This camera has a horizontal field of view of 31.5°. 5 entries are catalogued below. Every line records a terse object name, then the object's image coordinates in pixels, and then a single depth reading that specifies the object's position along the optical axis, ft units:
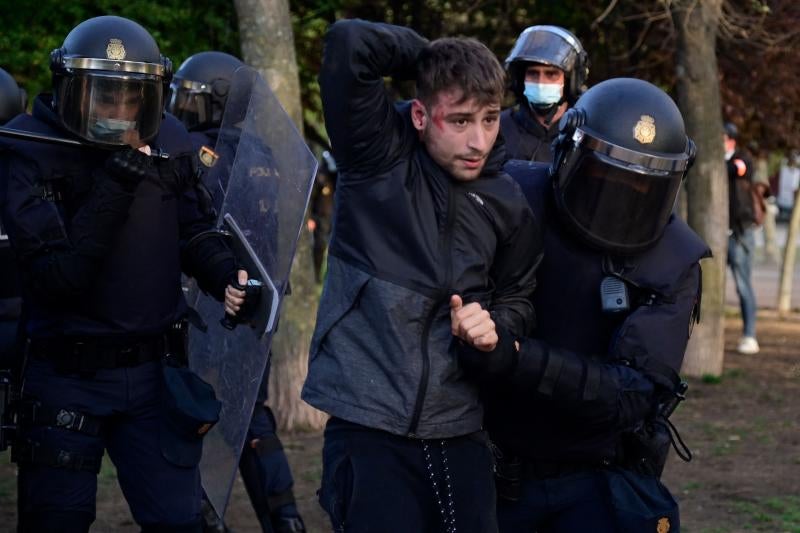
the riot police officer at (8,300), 18.88
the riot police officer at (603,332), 11.48
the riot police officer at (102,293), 13.82
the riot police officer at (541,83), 20.68
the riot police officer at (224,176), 18.47
